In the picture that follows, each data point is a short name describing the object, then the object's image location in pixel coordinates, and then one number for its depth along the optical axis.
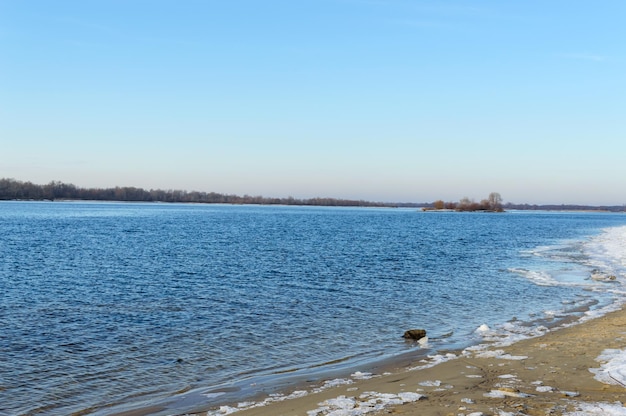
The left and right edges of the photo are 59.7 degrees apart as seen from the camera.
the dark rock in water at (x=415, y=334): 15.17
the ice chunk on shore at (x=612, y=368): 9.82
